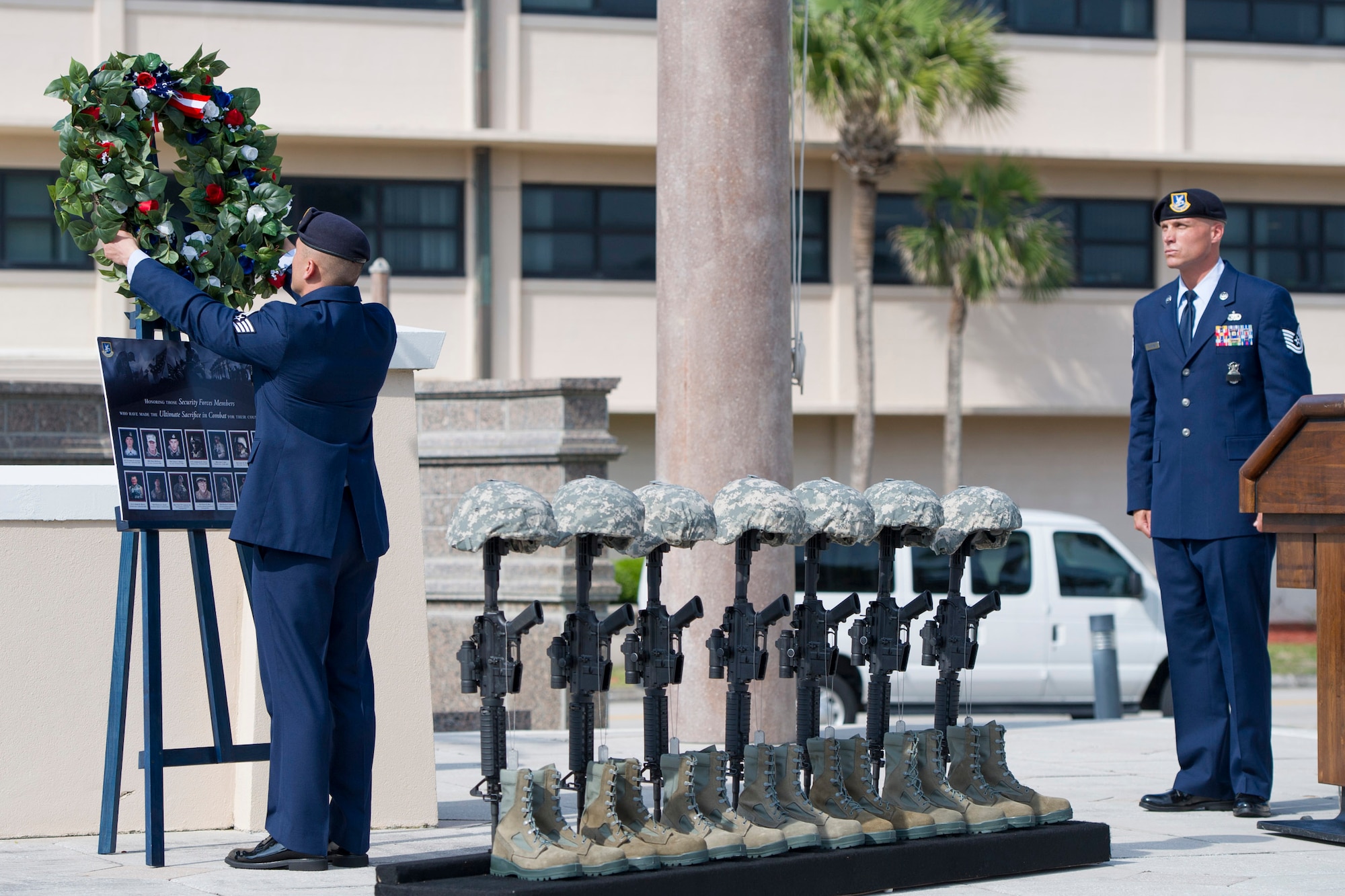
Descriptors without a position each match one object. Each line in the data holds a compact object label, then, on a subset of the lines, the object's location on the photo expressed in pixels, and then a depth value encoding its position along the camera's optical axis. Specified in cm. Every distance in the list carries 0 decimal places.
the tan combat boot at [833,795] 975
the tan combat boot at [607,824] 877
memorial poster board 1016
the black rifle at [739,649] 973
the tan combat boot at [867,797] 992
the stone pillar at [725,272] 1532
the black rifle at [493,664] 880
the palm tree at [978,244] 4645
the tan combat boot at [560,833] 857
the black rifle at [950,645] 1063
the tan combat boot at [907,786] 1010
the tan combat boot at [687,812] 910
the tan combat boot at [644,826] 890
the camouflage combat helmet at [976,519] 1058
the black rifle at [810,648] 998
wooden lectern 1124
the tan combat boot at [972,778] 1044
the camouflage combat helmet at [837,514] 995
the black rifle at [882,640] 1036
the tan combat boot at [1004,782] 1063
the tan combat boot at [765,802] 937
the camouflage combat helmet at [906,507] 1018
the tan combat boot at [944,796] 1023
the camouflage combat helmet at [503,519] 871
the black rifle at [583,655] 903
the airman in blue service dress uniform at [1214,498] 1259
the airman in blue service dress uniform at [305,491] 972
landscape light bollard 2455
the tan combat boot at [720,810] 921
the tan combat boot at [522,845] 843
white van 2639
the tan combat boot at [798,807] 953
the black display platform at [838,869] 846
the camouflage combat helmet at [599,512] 892
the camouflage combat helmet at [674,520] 931
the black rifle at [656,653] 930
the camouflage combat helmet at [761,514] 958
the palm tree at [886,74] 4534
